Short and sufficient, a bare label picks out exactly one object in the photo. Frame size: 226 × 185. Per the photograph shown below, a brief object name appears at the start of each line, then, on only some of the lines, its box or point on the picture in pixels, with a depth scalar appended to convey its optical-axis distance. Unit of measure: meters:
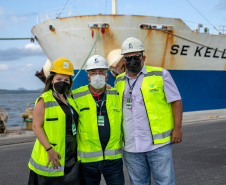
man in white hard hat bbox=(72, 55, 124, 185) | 3.03
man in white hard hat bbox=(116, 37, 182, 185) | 3.07
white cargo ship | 14.13
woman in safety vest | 2.80
